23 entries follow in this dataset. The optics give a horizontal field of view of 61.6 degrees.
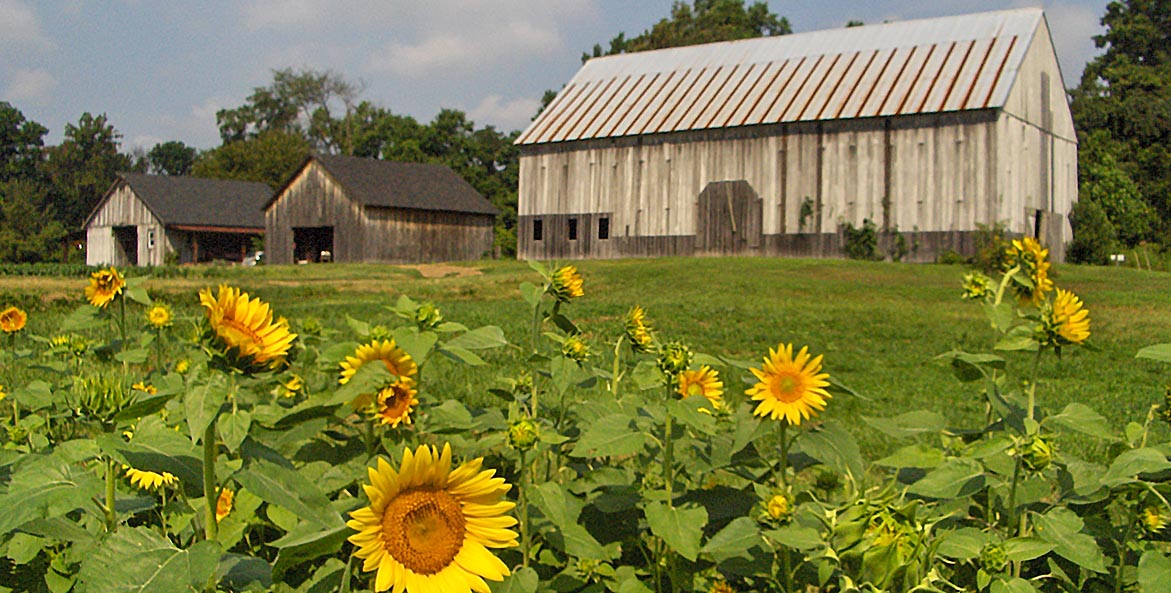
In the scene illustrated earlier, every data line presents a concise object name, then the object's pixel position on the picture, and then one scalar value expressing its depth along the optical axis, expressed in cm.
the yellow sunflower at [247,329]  142
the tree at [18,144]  7888
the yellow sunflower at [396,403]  218
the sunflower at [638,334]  244
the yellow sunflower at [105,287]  337
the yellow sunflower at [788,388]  205
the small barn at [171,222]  4916
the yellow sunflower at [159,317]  335
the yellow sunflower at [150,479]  200
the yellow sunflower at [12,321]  375
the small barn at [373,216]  3809
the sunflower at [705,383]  268
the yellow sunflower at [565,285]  257
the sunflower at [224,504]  221
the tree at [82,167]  7612
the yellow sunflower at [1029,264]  255
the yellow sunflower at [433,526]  138
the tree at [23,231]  4772
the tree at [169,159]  9956
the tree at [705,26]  5391
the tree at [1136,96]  3766
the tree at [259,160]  6819
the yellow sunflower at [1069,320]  215
